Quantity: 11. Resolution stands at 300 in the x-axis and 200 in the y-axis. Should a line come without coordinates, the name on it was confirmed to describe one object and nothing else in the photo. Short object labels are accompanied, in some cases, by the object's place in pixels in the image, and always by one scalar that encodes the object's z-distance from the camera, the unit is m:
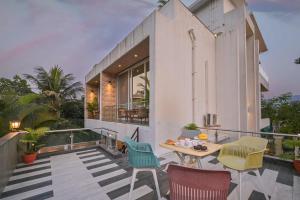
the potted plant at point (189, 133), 3.52
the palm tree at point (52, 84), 11.12
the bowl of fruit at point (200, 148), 2.28
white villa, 4.82
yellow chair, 2.15
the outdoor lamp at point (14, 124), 4.33
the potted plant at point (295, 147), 3.17
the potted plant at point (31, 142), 4.10
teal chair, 2.26
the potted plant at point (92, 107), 10.99
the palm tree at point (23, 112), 4.69
